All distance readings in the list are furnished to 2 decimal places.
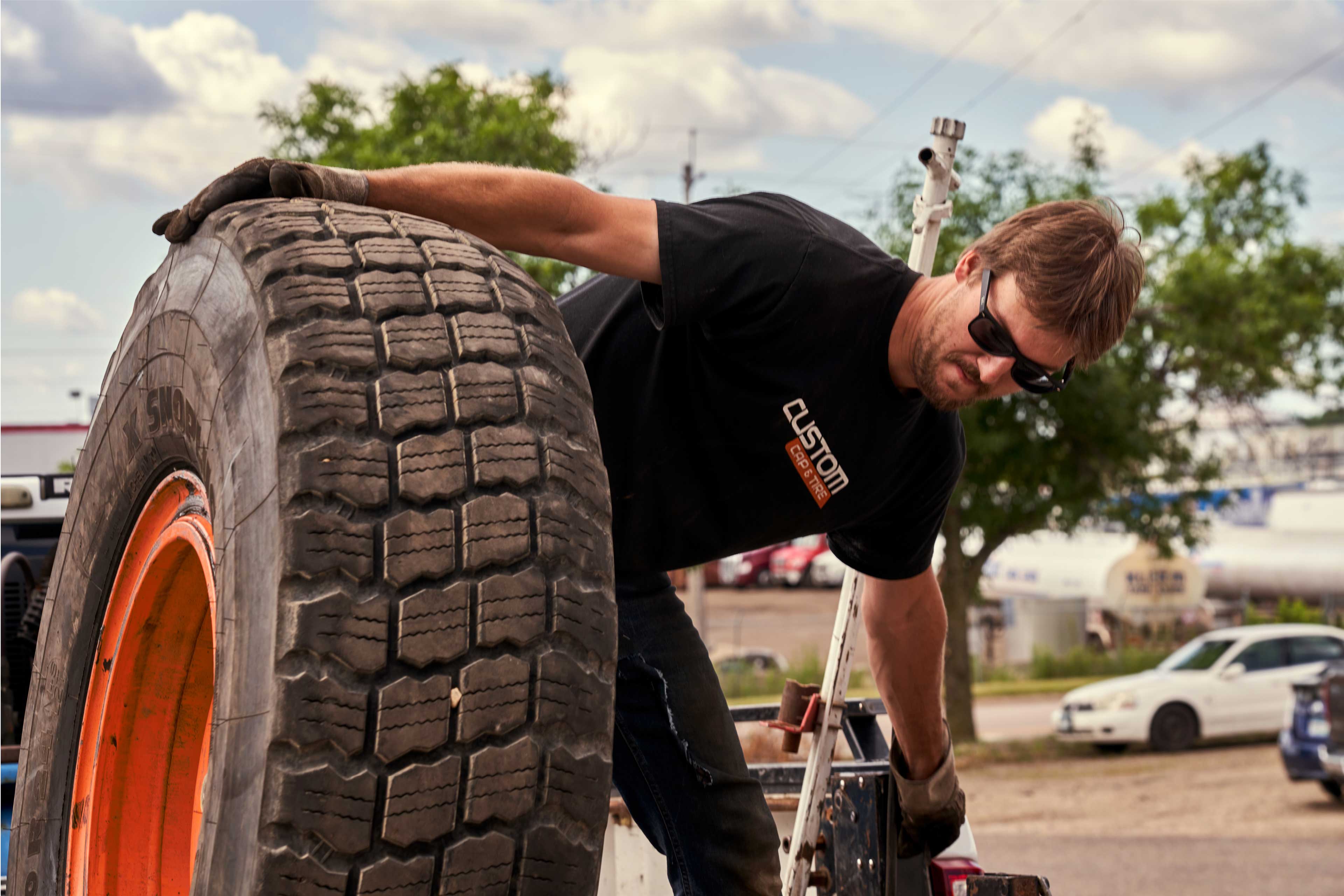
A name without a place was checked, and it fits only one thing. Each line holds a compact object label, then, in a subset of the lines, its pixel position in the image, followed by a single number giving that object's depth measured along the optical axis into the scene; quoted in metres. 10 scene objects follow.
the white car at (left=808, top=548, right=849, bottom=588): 43.03
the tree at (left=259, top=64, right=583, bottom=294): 16.03
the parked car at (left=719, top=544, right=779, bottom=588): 42.88
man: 2.30
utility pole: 24.77
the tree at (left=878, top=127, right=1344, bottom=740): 14.40
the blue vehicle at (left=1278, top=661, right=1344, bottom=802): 12.62
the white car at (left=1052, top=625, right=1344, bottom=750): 16.78
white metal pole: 3.03
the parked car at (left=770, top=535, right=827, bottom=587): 43.22
